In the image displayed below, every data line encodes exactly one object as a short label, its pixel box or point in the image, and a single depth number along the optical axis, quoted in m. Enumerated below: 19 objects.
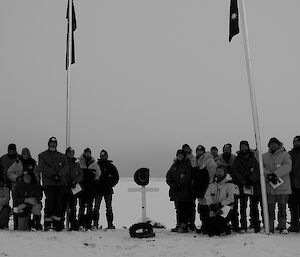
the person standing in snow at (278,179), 10.27
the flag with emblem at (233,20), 10.98
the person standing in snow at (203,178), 10.87
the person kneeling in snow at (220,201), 9.95
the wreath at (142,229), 10.20
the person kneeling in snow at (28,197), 10.88
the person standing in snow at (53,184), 10.82
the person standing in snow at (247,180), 10.70
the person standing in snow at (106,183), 11.98
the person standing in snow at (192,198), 11.20
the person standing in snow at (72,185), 11.23
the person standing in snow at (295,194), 10.35
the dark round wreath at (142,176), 10.78
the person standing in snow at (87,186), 11.59
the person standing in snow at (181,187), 11.07
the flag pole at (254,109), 10.03
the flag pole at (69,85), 12.82
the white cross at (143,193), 10.55
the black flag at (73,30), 13.52
